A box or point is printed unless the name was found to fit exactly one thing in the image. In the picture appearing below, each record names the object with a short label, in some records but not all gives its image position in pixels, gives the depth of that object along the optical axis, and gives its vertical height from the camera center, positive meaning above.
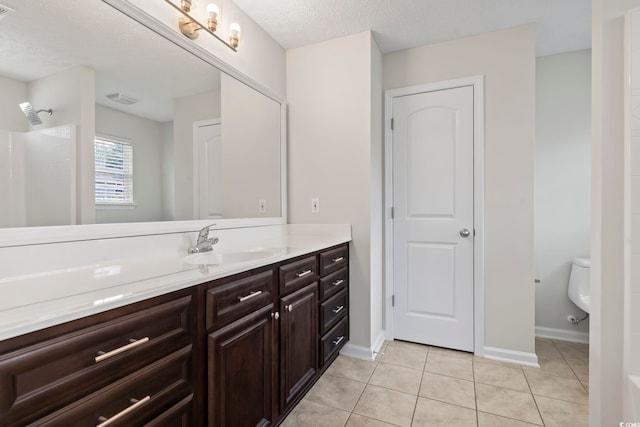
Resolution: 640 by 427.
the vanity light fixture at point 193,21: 1.48 +0.97
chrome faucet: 1.55 -0.17
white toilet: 2.23 -0.55
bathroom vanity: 0.65 -0.42
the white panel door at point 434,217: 2.29 -0.06
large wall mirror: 1.03 +0.38
